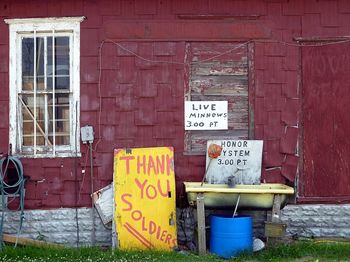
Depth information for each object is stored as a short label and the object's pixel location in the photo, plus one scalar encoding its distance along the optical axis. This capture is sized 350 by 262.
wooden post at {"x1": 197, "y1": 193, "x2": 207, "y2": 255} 7.67
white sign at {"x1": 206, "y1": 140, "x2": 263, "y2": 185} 8.29
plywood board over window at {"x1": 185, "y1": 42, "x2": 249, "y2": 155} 8.38
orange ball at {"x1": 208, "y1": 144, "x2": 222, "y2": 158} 8.13
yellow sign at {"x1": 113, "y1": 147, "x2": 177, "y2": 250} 8.09
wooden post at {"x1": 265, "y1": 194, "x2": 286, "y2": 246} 7.65
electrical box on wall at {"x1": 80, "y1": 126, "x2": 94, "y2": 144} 8.25
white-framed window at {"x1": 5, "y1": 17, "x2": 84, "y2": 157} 8.35
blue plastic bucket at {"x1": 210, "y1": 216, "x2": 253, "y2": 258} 7.68
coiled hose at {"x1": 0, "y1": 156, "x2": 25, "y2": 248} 8.10
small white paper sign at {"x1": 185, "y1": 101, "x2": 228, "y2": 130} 8.35
